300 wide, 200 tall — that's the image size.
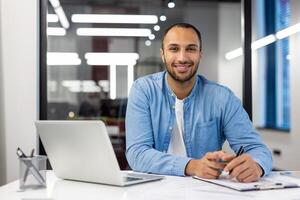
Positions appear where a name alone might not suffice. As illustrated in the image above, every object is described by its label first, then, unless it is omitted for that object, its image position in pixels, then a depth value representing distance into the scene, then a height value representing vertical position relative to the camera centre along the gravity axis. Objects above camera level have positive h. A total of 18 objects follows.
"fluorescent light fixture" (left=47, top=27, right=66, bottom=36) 3.11 +0.52
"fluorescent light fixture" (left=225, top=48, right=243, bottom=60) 3.29 +0.35
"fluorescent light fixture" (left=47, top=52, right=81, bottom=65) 3.19 +0.30
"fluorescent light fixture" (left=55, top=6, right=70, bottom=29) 3.27 +0.64
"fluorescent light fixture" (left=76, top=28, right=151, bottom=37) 3.33 +0.53
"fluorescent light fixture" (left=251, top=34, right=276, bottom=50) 4.70 +0.63
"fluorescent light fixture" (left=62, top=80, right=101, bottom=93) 3.33 +0.08
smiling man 1.72 -0.08
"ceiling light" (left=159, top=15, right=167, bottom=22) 3.35 +0.64
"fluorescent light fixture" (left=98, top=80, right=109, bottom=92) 3.30 +0.09
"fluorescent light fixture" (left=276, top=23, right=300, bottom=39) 4.19 +0.68
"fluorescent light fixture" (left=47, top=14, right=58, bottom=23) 3.13 +0.62
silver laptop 1.17 -0.18
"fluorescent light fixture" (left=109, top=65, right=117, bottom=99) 3.26 +0.12
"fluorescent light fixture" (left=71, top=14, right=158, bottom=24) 3.32 +0.64
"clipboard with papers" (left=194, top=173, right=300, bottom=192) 1.18 -0.28
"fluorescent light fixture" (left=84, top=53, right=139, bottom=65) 3.29 +0.31
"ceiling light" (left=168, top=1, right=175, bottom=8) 3.33 +0.75
